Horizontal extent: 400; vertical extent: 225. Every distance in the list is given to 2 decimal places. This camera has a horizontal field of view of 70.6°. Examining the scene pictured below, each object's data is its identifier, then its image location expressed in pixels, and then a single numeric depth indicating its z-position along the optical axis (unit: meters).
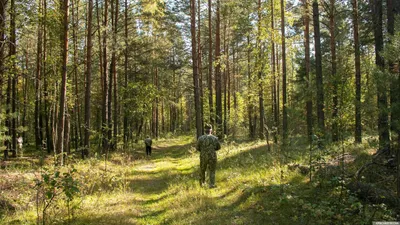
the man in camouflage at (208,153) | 8.36
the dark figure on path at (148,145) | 18.05
